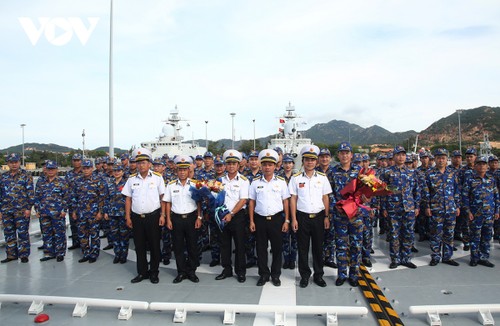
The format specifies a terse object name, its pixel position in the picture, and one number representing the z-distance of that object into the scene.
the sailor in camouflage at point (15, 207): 5.67
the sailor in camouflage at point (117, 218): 5.54
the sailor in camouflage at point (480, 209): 5.05
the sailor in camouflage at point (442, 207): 5.07
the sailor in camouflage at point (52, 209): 5.69
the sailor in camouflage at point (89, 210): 5.68
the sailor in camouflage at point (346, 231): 4.32
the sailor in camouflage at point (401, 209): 4.95
